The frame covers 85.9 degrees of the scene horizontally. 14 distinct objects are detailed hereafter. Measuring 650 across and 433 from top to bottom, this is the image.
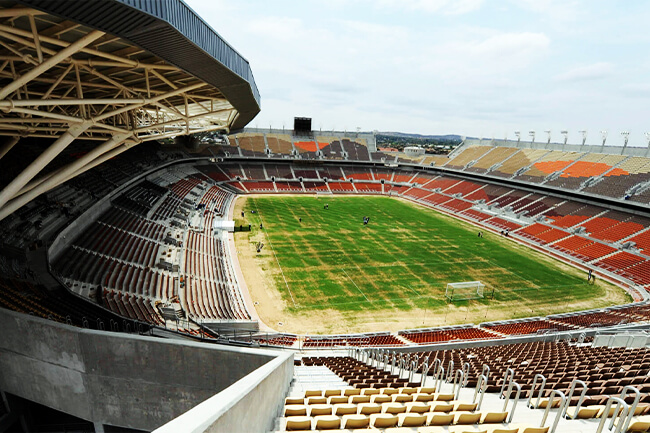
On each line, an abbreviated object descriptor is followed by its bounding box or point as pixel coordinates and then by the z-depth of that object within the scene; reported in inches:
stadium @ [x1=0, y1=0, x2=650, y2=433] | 326.0
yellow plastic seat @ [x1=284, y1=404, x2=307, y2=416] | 298.1
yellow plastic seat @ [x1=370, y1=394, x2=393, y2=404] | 343.3
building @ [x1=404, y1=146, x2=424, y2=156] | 3410.4
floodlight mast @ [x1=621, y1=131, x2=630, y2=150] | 2284.2
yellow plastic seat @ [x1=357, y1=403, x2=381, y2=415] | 295.7
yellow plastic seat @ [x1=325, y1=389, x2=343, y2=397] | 369.7
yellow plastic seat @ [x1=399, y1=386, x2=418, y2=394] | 380.0
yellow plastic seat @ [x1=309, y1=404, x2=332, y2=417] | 291.4
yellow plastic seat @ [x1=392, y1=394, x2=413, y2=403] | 346.9
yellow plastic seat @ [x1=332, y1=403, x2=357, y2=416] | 291.9
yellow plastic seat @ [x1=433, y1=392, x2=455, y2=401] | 340.9
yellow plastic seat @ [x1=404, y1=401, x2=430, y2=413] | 300.5
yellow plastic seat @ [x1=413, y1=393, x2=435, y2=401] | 348.1
